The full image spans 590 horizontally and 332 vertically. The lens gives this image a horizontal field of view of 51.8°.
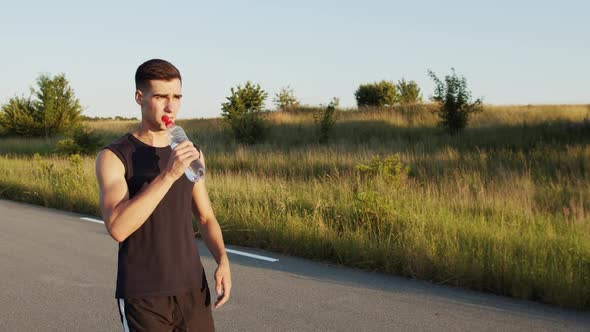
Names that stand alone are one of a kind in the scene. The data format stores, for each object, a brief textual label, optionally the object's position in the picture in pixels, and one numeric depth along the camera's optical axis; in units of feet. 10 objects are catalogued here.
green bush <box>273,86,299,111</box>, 153.89
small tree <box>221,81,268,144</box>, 101.09
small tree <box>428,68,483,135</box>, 84.99
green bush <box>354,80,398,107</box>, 236.63
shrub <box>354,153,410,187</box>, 35.94
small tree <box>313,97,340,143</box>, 93.71
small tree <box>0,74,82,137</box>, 132.05
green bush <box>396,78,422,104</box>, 250.21
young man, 8.18
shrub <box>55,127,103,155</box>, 82.64
